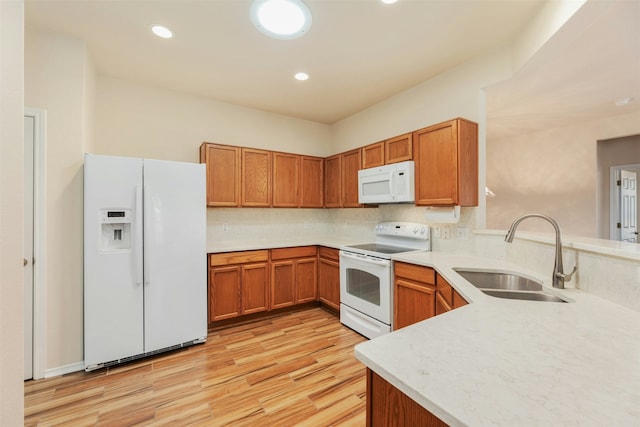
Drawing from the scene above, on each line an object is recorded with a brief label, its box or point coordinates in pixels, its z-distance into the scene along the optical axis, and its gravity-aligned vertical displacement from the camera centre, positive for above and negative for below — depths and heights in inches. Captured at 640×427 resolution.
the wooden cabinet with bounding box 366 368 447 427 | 27.5 -22.1
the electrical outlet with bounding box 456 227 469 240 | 102.0 -7.4
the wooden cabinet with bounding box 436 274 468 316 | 65.4 -22.3
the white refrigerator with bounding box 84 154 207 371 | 86.0 -15.2
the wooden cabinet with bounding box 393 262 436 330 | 85.1 -27.0
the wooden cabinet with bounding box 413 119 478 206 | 93.0 +18.5
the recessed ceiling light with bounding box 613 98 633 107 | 125.1 +53.8
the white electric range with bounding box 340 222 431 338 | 100.8 -25.8
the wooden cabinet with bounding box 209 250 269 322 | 113.2 -31.0
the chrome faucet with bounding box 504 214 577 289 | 57.9 -12.6
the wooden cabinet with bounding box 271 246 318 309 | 128.2 -30.9
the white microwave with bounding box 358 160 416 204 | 107.3 +13.2
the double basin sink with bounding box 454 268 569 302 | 58.8 -18.5
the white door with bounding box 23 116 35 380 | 81.0 -11.9
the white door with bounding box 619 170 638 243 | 158.2 +4.5
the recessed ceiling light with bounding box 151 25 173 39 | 83.1 +58.4
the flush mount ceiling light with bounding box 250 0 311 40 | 73.1 +57.1
